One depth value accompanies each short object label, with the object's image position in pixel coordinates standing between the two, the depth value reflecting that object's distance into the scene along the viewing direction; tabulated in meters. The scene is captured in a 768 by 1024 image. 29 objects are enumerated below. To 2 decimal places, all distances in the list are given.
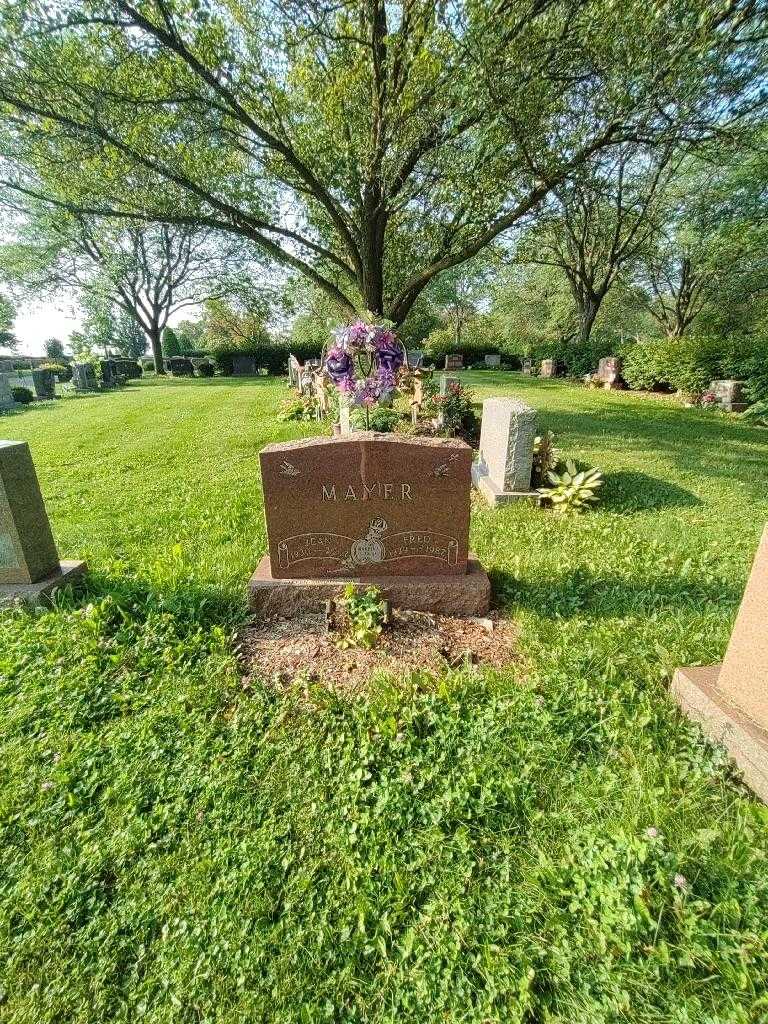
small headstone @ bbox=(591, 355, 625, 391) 16.94
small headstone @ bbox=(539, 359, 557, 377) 22.03
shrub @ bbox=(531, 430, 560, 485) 5.76
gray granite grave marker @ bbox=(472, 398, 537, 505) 5.47
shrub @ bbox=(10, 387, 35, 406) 16.80
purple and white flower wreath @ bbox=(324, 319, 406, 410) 4.07
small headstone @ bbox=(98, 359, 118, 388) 21.27
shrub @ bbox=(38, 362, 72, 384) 25.49
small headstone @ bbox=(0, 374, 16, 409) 15.24
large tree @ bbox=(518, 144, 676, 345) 17.47
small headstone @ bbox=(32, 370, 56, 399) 17.41
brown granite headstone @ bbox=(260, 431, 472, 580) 3.03
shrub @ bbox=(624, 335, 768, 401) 11.30
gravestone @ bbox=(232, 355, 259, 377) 29.91
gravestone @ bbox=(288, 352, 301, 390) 15.66
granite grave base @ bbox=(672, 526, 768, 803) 1.99
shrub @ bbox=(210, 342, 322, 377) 30.00
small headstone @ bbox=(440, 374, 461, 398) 8.48
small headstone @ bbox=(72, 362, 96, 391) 19.80
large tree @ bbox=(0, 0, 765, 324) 6.73
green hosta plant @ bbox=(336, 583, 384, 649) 2.97
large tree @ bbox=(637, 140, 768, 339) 14.56
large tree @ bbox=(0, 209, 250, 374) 25.84
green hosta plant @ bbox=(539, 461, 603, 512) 5.33
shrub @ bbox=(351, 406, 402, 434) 6.80
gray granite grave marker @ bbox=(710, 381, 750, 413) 11.56
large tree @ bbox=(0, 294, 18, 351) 28.76
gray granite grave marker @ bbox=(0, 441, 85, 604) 3.25
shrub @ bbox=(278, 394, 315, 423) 10.90
